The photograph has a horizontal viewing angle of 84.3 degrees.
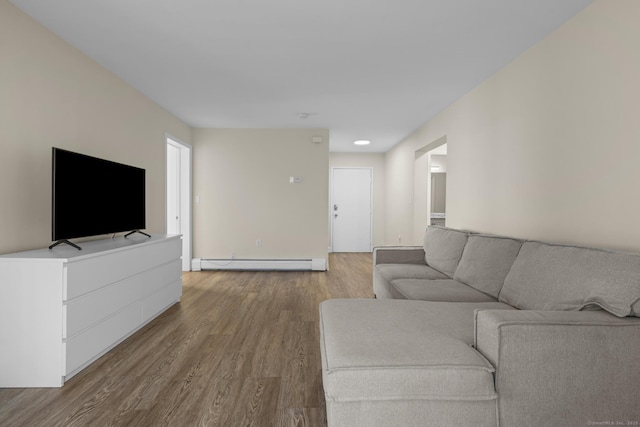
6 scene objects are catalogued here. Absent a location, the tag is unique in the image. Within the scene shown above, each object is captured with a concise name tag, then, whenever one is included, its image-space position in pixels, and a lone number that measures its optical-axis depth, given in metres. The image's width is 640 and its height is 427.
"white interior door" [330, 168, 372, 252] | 8.39
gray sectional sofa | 1.33
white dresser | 2.08
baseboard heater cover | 5.87
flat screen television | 2.40
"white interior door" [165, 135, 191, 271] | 5.71
